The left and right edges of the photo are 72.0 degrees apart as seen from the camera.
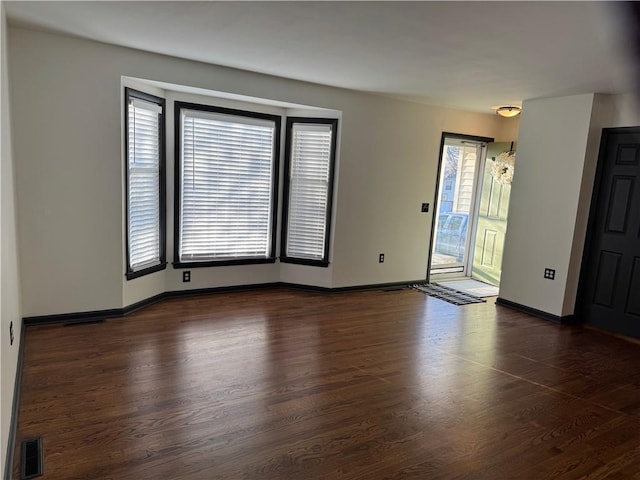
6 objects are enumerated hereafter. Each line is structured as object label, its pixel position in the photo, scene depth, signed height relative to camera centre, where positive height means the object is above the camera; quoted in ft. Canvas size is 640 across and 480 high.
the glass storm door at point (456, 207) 20.59 -0.90
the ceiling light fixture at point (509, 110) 17.25 +3.18
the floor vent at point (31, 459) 6.60 -4.61
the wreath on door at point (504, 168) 19.33 +1.04
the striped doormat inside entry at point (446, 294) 17.75 -4.43
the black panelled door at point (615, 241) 14.28 -1.42
